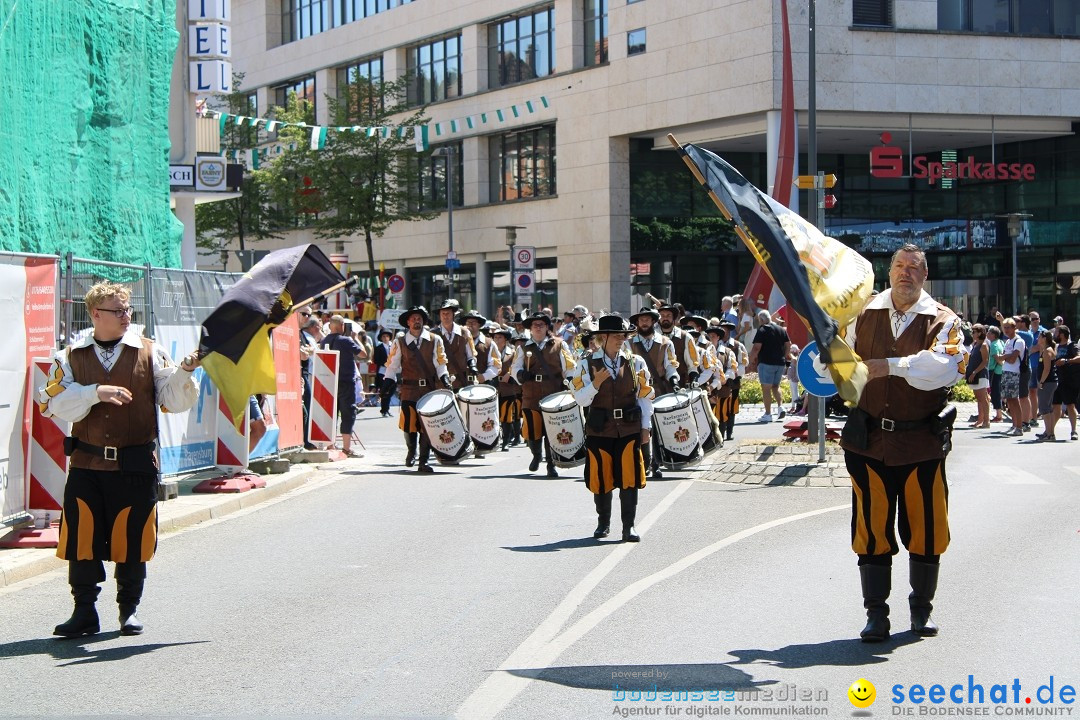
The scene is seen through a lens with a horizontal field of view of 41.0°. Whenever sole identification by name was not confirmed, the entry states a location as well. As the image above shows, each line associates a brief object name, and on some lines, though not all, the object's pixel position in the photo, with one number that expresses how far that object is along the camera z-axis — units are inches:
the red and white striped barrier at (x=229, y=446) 606.2
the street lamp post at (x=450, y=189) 1807.3
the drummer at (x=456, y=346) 711.1
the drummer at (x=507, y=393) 823.1
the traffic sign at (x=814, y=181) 729.0
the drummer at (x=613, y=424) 453.7
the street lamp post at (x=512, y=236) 1624.3
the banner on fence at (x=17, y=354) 428.1
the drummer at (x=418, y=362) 688.4
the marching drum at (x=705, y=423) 643.5
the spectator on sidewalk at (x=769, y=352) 1016.2
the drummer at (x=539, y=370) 722.0
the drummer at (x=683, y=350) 677.3
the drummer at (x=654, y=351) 617.3
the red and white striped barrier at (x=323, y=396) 738.2
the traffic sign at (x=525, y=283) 1411.2
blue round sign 541.6
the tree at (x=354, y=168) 1898.4
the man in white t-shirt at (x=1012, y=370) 888.3
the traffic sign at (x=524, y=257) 1417.3
